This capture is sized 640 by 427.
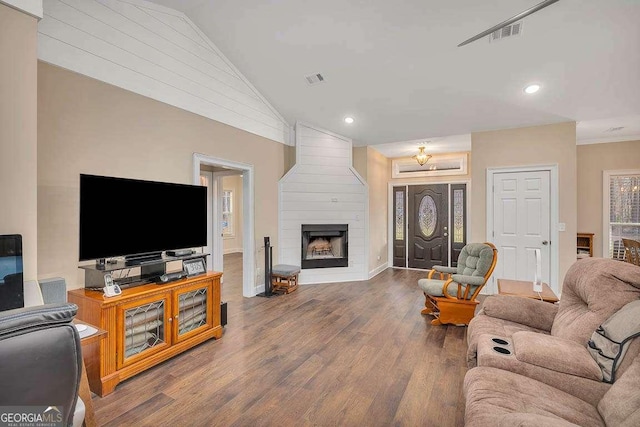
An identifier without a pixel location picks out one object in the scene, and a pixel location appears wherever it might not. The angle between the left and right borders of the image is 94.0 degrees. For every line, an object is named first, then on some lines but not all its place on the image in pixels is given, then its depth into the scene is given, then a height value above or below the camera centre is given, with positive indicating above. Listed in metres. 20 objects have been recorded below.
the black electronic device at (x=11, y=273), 1.77 -0.36
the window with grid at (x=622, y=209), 5.55 +0.08
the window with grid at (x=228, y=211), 9.50 +0.09
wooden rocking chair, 3.49 -0.93
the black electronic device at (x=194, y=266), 2.97 -0.54
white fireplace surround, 5.39 +0.29
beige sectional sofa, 1.30 -0.80
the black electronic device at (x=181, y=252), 3.07 -0.40
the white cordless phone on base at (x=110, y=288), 2.32 -0.58
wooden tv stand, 2.24 -0.97
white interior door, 4.63 -0.14
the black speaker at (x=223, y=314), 3.41 -1.15
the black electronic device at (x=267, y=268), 4.80 -0.88
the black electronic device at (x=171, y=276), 2.72 -0.59
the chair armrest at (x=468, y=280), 3.44 -0.77
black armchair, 0.74 -0.39
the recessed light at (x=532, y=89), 3.83 +1.63
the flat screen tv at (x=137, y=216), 2.37 -0.02
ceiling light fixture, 6.09 +1.15
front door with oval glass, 6.80 -0.28
